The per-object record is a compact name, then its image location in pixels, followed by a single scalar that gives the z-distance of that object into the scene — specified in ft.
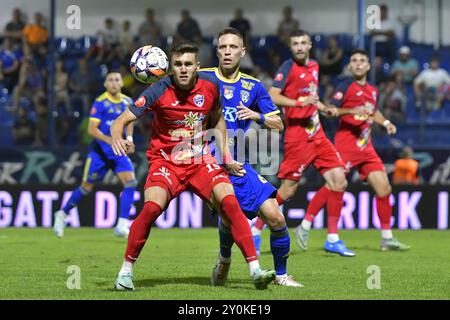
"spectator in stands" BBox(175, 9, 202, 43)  69.72
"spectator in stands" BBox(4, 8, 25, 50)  68.89
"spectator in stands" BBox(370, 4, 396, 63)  70.23
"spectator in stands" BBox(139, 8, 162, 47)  70.33
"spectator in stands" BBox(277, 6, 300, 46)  70.95
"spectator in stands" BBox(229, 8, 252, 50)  70.64
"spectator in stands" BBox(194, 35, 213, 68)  69.83
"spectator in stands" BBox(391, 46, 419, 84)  69.21
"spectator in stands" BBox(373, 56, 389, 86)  67.67
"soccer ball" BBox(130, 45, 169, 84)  29.01
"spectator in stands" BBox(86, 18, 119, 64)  68.69
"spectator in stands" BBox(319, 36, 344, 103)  68.39
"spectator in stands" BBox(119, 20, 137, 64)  68.69
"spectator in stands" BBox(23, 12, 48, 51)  68.08
